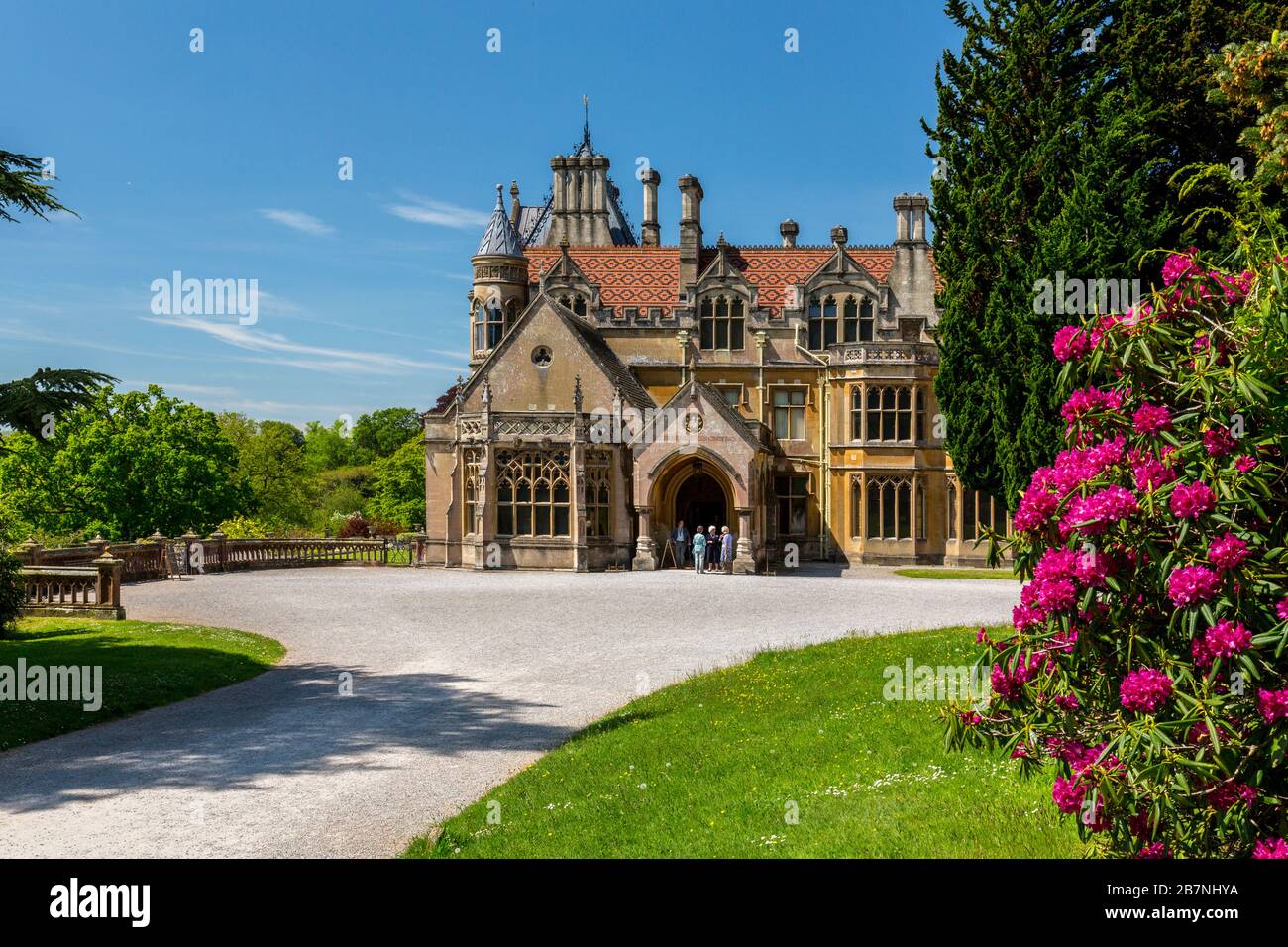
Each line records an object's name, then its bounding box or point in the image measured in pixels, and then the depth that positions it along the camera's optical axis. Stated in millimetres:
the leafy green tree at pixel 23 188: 15586
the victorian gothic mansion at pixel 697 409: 35312
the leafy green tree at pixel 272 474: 71188
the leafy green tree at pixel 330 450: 104688
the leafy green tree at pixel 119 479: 47844
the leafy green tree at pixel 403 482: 71875
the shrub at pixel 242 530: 48031
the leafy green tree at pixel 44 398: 14977
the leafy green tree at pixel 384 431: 101000
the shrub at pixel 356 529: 56281
